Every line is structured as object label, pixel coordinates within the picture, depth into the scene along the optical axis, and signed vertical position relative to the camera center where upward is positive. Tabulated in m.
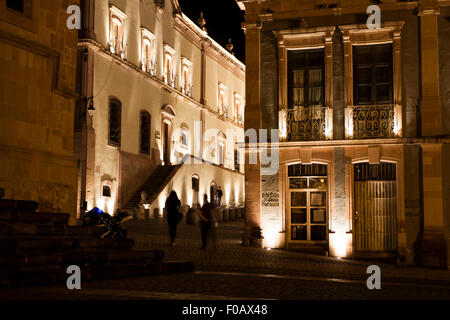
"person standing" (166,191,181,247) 18.34 +0.20
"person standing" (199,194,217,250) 17.66 +0.00
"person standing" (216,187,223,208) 37.19 +1.54
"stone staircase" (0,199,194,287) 9.59 -0.59
